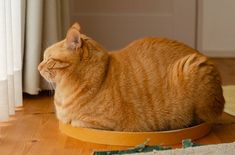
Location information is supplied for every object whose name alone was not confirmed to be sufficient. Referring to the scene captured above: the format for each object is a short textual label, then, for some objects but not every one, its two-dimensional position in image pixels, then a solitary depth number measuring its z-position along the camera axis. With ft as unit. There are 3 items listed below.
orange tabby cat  5.23
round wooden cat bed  5.13
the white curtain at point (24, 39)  5.64
